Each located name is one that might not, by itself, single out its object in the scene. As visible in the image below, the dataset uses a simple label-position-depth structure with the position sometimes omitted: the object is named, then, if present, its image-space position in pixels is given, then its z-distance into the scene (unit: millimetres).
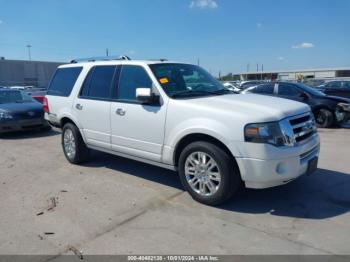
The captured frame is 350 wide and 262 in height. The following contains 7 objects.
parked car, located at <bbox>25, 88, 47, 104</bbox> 16228
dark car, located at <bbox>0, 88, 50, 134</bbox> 9979
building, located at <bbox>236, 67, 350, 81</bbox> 78525
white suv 3975
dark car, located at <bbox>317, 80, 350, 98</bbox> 14691
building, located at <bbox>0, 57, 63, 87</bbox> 45188
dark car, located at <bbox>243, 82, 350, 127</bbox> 10953
